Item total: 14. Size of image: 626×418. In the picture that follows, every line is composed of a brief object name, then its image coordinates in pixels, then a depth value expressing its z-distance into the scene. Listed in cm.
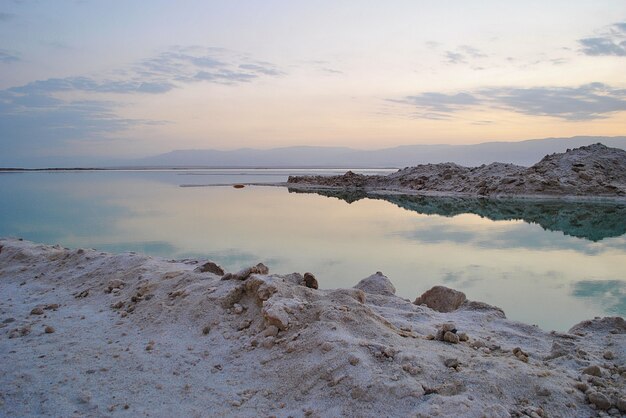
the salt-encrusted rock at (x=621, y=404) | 296
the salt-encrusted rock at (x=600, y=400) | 301
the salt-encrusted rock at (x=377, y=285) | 591
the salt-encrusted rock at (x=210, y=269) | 592
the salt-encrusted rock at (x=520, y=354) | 369
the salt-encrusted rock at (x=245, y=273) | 502
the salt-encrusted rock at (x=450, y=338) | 395
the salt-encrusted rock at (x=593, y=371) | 349
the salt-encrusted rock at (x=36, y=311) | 503
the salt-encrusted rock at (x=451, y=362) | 340
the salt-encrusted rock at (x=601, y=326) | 471
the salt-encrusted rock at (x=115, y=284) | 577
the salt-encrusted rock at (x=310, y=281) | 509
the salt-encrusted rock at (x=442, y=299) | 578
